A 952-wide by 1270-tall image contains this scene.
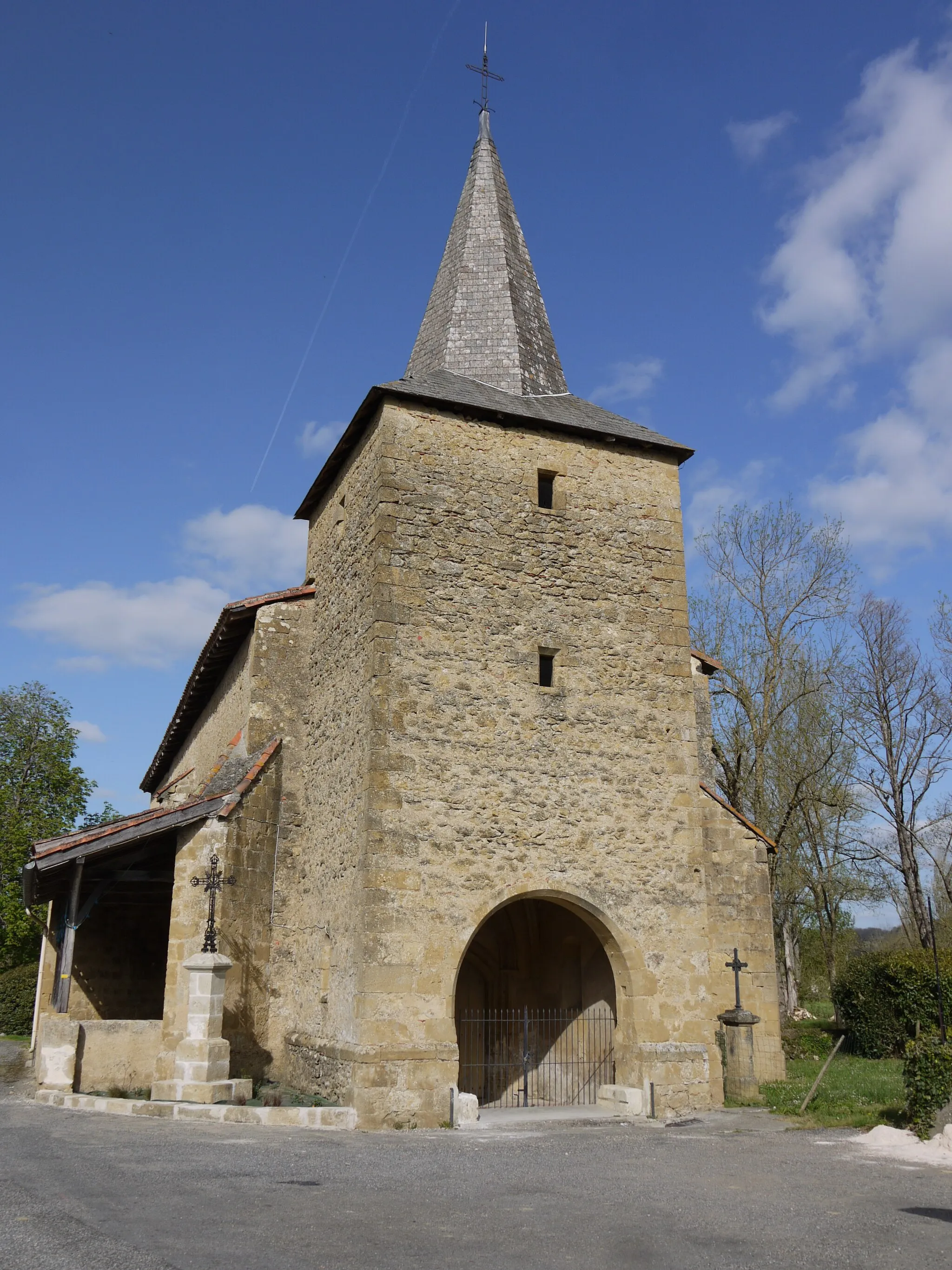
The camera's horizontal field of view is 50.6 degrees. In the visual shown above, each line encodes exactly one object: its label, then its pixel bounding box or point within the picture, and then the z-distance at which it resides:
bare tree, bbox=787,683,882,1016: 22.19
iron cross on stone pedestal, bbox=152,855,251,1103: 9.95
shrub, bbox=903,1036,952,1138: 8.44
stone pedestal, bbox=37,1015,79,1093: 10.87
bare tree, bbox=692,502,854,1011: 20.23
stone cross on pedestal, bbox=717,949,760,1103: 11.47
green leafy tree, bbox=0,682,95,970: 26.62
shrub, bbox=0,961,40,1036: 21.94
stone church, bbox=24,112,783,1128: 10.38
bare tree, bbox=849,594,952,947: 22.14
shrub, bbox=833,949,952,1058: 14.23
